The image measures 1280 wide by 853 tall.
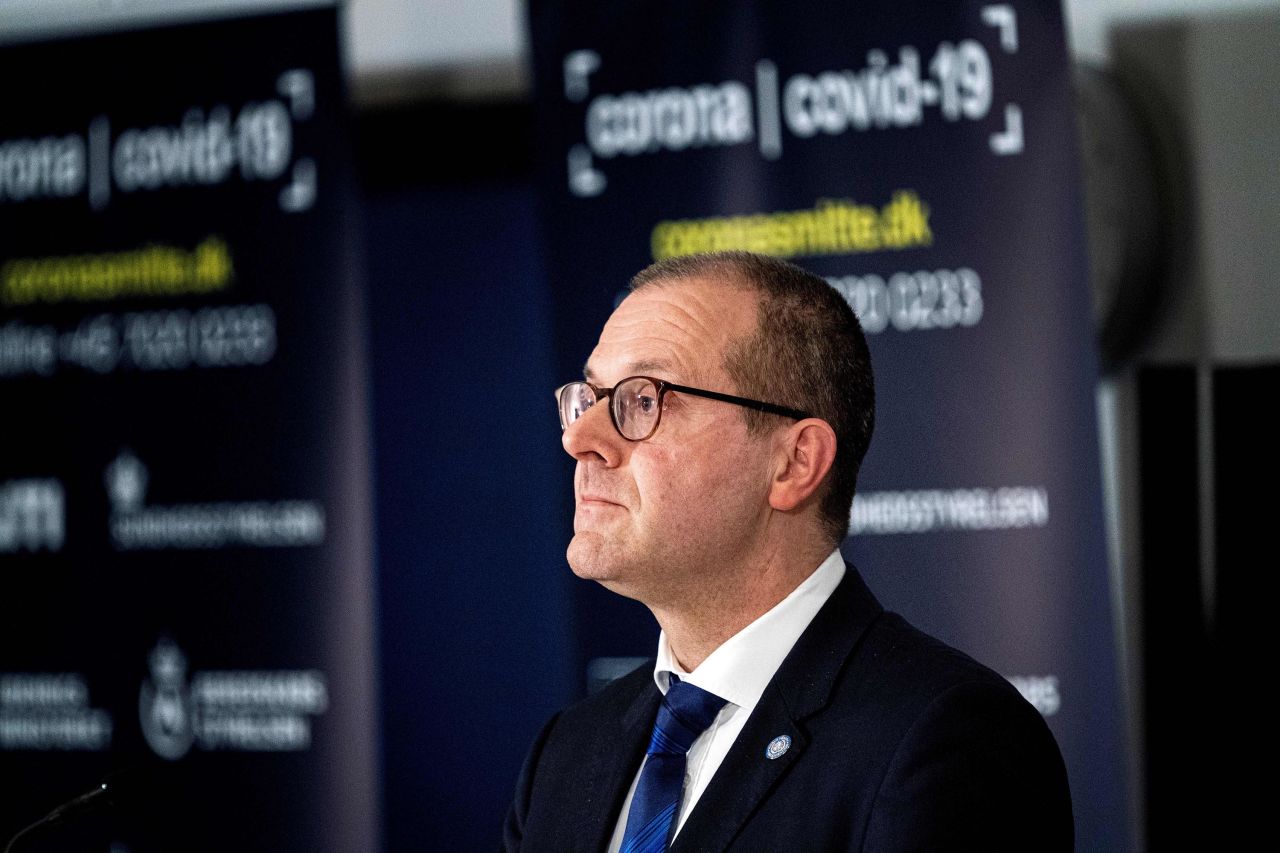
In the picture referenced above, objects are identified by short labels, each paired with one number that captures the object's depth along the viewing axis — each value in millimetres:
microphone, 3469
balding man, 3509
